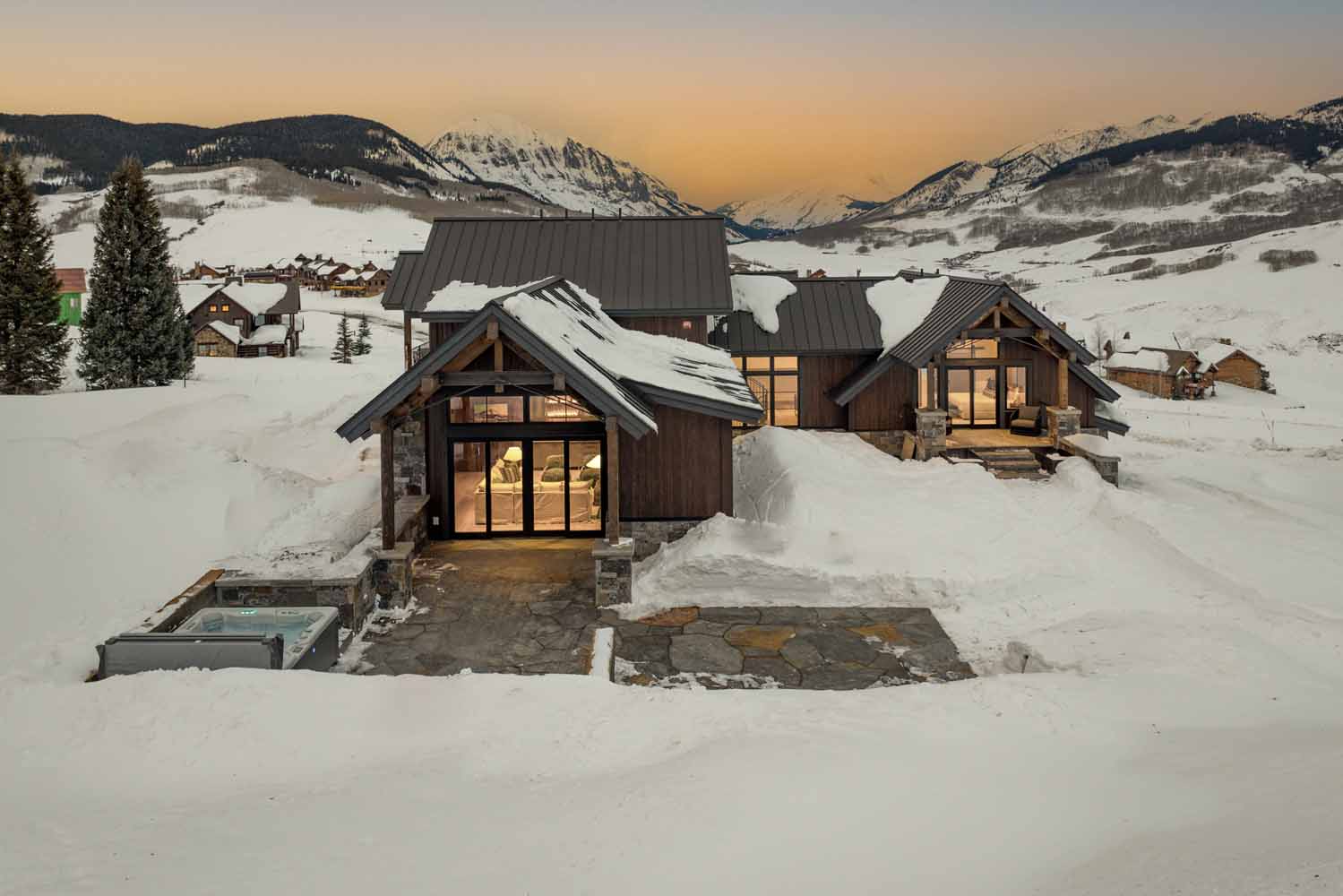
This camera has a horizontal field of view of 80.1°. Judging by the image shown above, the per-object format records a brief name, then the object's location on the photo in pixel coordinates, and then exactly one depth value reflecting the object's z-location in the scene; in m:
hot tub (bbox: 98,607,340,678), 8.51
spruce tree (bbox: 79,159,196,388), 31.86
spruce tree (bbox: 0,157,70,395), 28.52
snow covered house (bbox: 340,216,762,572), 12.12
